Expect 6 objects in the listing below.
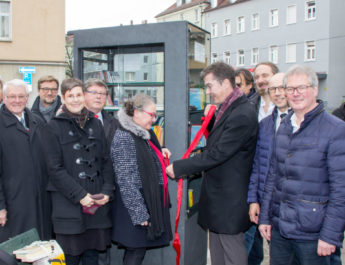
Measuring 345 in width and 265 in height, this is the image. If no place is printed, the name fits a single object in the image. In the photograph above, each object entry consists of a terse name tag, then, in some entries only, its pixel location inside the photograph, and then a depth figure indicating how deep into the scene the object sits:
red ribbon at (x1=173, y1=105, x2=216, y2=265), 3.60
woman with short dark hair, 3.07
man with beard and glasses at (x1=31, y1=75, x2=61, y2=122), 4.46
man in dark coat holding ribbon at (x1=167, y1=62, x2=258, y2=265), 3.08
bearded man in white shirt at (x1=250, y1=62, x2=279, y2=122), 3.89
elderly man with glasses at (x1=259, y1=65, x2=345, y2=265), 2.45
